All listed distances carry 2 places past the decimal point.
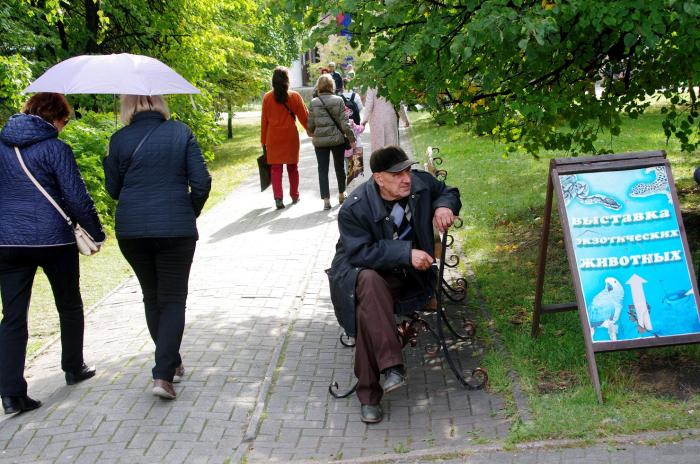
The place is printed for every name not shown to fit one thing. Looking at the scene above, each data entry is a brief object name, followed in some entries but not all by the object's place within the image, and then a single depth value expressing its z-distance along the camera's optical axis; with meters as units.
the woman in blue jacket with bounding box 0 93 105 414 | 5.43
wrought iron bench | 5.50
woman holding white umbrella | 5.41
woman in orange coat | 12.41
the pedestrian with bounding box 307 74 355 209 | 12.14
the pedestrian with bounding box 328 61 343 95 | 18.01
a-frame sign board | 5.14
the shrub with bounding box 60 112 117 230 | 10.75
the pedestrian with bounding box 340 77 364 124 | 13.71
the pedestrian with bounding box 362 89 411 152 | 12.05
